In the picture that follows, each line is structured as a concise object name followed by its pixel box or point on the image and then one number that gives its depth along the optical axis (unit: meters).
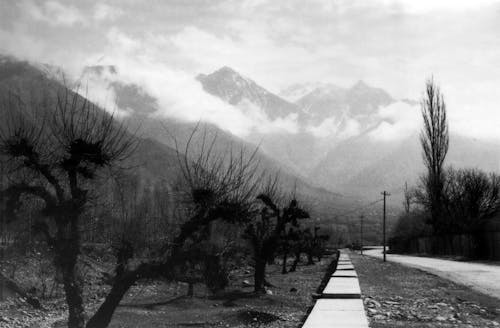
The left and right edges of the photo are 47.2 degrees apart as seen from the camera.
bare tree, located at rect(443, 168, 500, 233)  69.44
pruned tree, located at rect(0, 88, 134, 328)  11.12
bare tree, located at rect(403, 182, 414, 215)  127.49
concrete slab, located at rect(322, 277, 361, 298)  20.28
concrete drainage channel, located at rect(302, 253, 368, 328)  13.94
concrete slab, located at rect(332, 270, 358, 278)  32.19
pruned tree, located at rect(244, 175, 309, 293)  23.49
